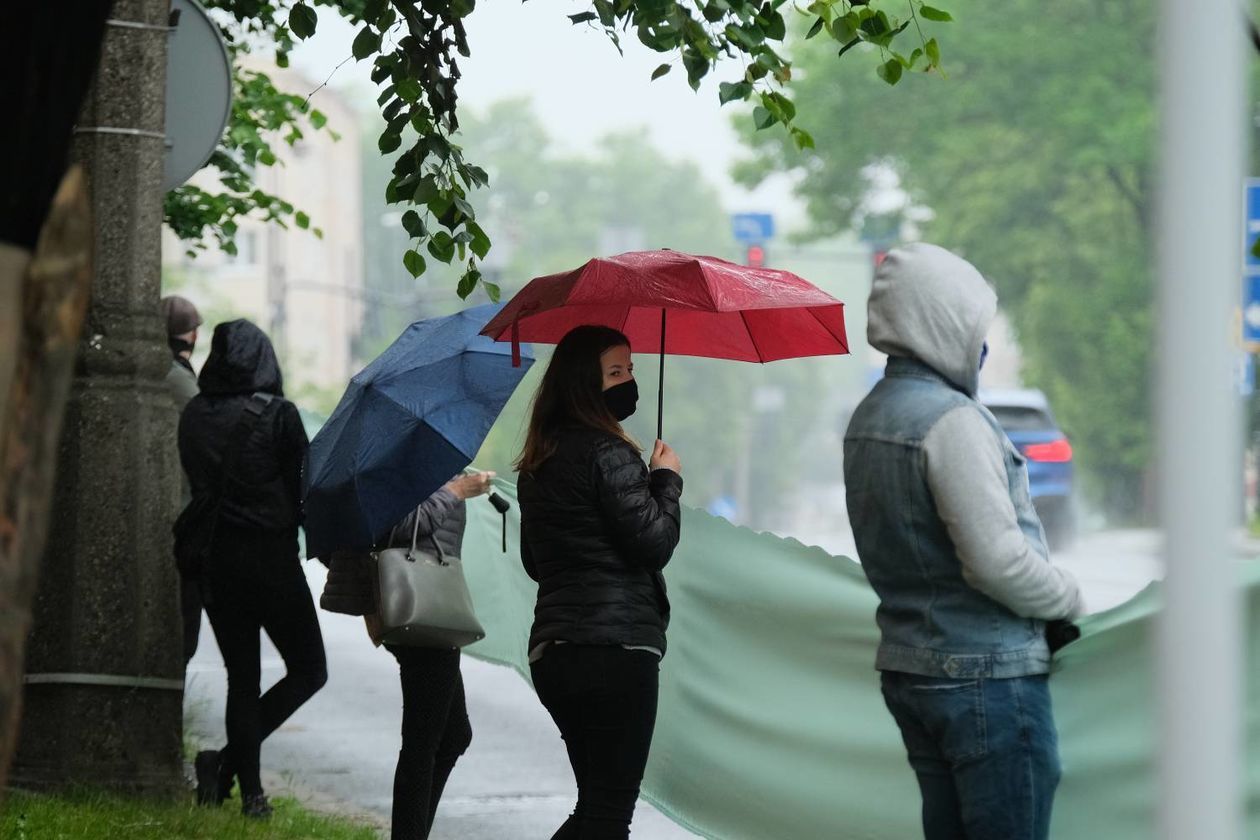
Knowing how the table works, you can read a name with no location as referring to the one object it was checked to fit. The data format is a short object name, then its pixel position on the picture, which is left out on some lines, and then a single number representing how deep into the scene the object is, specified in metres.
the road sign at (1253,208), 35.19
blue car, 49.12
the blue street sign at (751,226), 71.25
